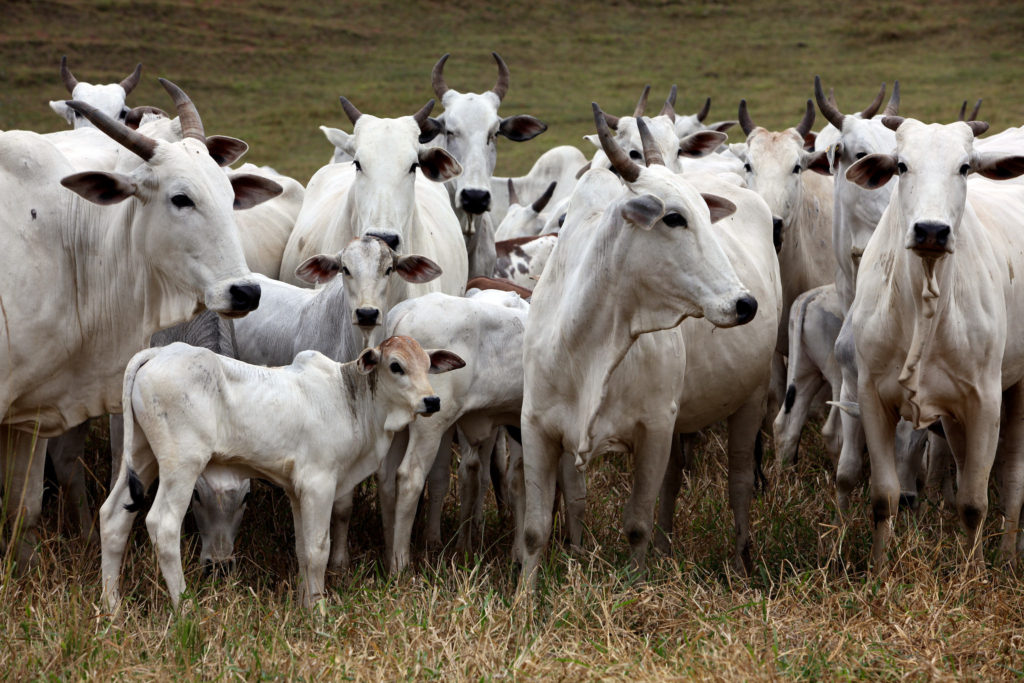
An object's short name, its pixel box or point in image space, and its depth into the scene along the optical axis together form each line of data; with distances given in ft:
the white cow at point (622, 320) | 31.32
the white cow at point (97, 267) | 34.19
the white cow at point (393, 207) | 43.27
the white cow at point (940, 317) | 33.37
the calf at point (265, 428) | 31.86
